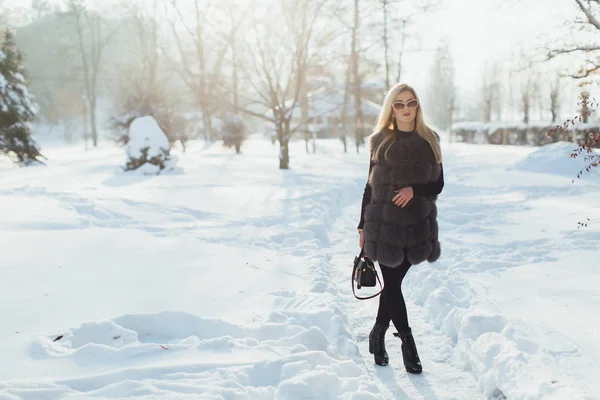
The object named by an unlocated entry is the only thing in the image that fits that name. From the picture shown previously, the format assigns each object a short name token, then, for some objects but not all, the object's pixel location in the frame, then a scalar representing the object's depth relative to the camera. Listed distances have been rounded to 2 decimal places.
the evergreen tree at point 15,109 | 17.86
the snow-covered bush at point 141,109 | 25.00
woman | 3.34
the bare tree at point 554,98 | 40.09
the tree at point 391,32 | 27.39
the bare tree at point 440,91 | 84.62
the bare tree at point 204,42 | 17.29
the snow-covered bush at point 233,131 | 29.22
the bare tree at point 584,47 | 14.73
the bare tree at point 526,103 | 44.57
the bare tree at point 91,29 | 38.47
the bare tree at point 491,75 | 69.84
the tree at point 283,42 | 16.38
